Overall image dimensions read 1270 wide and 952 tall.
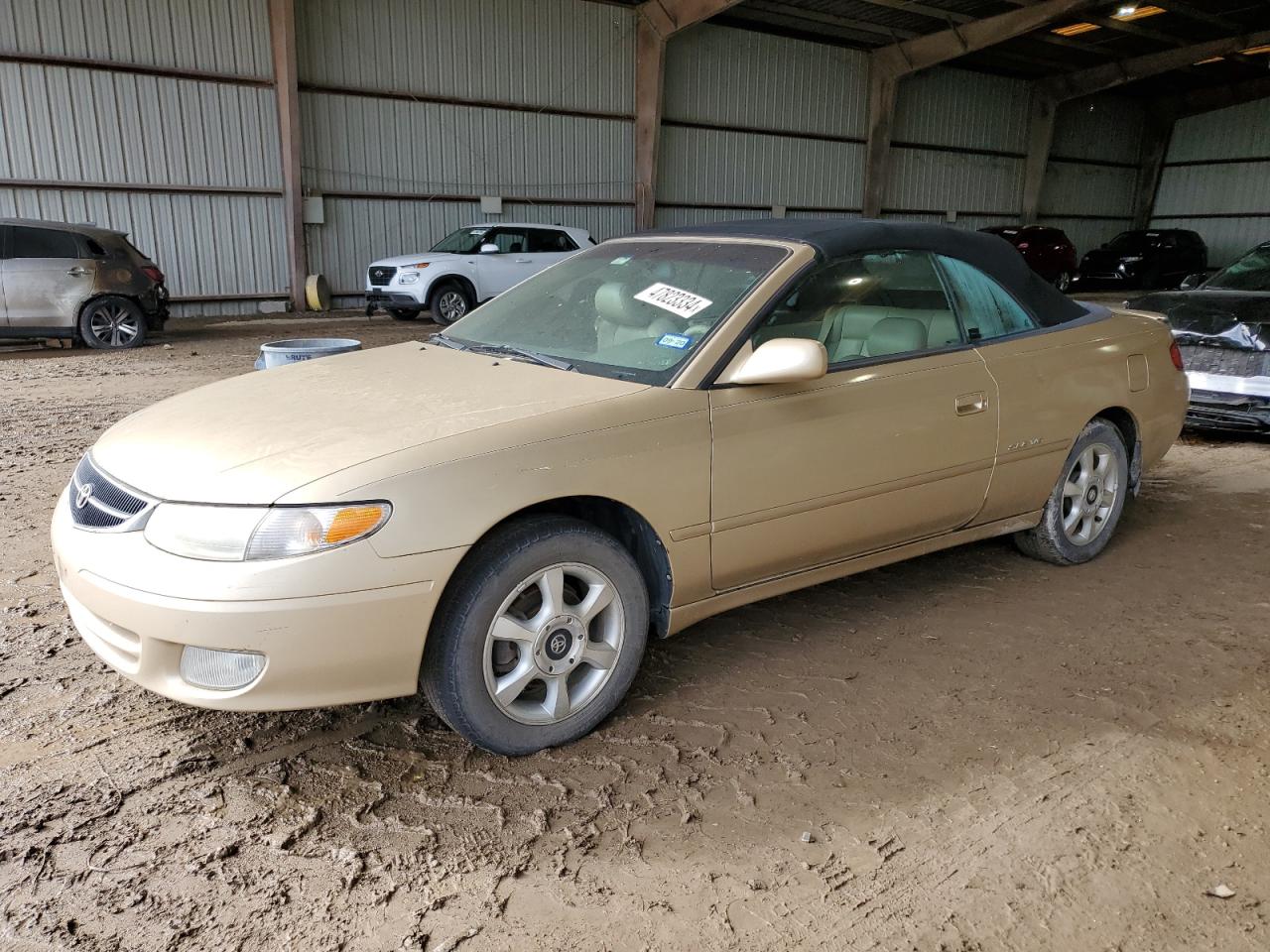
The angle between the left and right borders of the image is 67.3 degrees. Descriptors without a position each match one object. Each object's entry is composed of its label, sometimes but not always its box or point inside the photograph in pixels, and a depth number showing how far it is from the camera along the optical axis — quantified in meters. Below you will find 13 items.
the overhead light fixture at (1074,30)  21.09
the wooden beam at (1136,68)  21.33
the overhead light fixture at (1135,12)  19.06
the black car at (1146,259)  22.78
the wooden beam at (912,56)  18.44
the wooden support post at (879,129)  21.73
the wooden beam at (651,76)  17.41
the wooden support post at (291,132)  14.62
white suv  14.10
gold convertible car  2.33
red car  21.00
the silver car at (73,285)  10.58
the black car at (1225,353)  6.54
